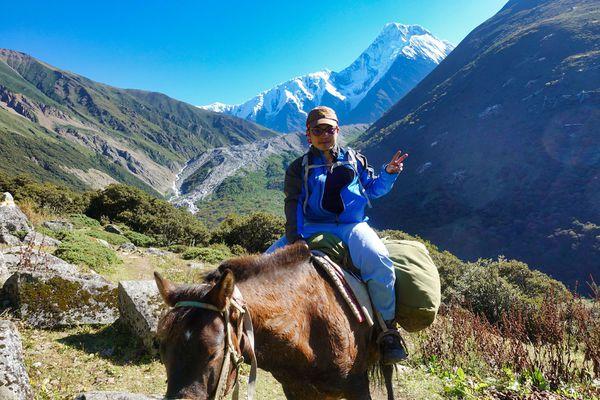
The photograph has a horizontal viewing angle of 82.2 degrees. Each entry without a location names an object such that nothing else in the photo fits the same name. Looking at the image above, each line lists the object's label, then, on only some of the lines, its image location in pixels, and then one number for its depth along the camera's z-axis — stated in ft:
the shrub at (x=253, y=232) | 73.05
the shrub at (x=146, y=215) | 75.20
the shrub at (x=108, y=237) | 51.03
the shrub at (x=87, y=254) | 33.22
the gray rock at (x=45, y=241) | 36.53
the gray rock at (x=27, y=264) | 22.72
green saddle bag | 10.05
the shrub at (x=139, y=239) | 59.88
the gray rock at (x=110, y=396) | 12.08
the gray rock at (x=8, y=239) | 34.78
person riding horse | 9.92
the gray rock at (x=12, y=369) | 11.28
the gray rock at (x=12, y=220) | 37.70
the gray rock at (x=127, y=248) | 47.41
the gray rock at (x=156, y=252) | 49.10
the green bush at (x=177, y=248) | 57.37
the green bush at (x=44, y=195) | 79.72
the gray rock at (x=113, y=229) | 63.44
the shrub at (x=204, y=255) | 50.49
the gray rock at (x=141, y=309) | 18.28
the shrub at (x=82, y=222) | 60.82
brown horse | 5.23
